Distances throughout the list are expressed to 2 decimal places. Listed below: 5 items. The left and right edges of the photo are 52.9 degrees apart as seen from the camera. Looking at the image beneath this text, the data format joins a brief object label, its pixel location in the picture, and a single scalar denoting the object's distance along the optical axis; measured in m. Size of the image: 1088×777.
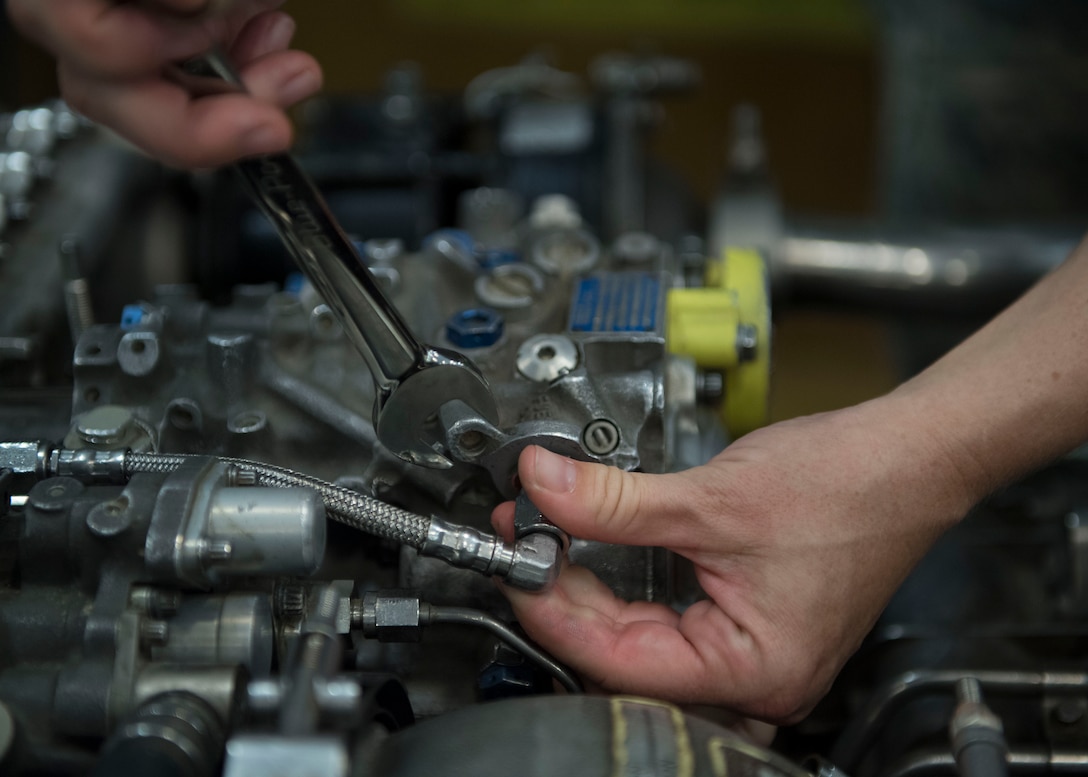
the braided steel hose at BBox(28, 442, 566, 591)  0.69
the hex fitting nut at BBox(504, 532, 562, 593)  0.69
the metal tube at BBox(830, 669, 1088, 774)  0.82
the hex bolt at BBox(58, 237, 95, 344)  0.93
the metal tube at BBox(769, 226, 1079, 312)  1.36
